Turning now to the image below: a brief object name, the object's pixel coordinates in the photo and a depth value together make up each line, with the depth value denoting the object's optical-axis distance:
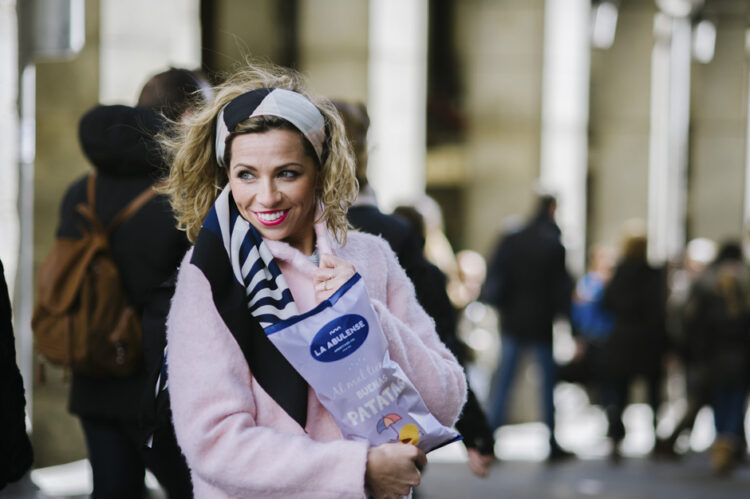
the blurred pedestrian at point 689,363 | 9.39
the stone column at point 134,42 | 8.02
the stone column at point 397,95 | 10.91
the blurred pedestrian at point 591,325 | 10.35
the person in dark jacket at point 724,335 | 9.30
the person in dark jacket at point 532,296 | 9.17
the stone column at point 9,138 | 6.97
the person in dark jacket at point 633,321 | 9.67
